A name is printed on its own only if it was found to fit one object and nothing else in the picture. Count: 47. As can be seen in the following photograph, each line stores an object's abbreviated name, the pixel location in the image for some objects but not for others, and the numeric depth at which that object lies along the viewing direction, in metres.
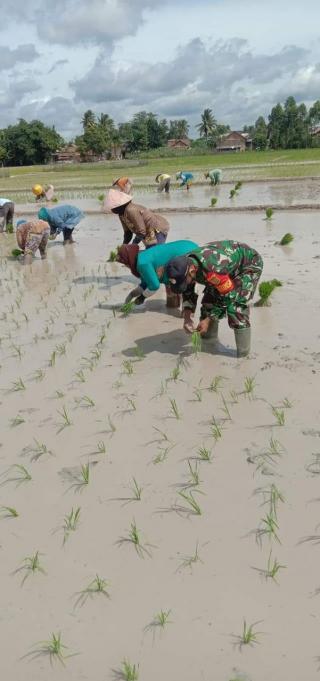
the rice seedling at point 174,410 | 2.98
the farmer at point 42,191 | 10.23
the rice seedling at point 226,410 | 2.94
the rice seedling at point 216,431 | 2.74
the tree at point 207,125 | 83.75
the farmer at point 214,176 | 18.25
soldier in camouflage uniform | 3.46
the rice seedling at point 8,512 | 2.27
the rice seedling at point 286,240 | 7.29
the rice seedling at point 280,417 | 2.79
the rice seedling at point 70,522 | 2.14
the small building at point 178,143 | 87.54
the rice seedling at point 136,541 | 2.00
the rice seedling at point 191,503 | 2.18
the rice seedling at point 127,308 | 4.95
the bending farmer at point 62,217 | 8.41
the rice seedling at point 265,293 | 4.76
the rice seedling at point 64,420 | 2.98
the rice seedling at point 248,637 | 1.60
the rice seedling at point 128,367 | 3.69
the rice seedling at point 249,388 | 3.17
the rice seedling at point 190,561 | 1.91
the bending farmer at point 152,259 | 4.23
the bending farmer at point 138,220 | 5.22
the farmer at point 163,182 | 16.48
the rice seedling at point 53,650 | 1.63
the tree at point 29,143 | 69.69
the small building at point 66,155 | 78.45
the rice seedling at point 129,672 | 1.53
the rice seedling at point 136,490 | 2.30
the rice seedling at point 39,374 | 3.69
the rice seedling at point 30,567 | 1.95
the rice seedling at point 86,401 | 3.22
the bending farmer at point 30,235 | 7.89
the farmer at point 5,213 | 10.57
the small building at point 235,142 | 85.01
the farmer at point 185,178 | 18.97
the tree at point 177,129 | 93.06
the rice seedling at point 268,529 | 2.01
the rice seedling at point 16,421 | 3.05
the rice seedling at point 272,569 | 1.83
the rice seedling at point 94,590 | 1.81
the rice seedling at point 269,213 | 10.04
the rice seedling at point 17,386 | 3.53
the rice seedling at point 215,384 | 3.32
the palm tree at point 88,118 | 73.69
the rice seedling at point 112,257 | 7.06
